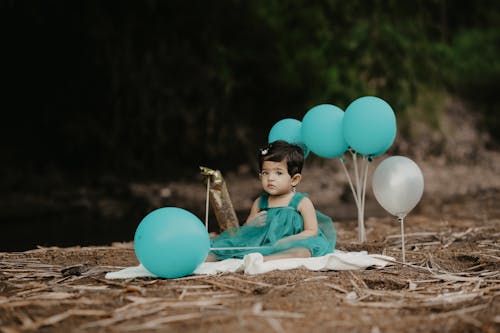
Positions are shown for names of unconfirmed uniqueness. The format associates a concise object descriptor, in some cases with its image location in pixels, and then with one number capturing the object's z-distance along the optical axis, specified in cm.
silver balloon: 416
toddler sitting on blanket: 418
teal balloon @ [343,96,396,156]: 441
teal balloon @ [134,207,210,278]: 347
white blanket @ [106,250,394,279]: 374
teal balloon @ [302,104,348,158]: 472
